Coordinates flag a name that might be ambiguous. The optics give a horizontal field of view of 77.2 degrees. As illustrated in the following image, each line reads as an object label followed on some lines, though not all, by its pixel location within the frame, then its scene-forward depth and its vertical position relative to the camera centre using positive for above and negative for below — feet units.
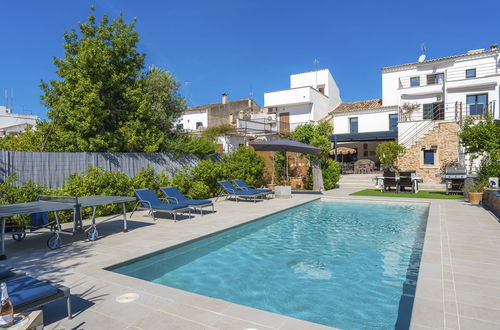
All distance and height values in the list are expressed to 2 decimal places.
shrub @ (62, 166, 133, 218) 32.55 -1.82
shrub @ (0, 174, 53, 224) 27.13 -2.06
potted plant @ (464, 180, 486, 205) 40.32 -3.71
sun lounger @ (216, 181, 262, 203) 42.88 -3.51
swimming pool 14.23 -6.25
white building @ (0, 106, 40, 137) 117.32 +19.77
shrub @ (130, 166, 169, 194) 38.52 -1.53
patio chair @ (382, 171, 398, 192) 54.71 -2.72
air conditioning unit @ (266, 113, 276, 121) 112.74 +18.33
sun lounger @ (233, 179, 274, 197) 45.32 -3.07
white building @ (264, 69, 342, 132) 107.04 +22.97
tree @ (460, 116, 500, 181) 43.83 +3.07
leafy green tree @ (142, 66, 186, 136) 48.16 +11.30
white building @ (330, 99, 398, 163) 93.68 +13.19
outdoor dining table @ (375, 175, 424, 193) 53.72 -2.74
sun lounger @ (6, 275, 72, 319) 9.55 -4.01
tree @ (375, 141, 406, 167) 75.56 +3.22
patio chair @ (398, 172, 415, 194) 53.67 -3.01
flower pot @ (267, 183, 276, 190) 59.30 -3.74
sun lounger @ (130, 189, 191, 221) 29.96 -3.60
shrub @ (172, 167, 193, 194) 43.76 -1.77
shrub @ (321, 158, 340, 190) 60.13 -1.45
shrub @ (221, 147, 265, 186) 53.31 +0.14
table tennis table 18.97 -2.48
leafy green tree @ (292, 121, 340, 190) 57.88 +3.22
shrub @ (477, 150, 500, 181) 43.47 -0.52
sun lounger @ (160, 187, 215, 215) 32.91 -3.52
